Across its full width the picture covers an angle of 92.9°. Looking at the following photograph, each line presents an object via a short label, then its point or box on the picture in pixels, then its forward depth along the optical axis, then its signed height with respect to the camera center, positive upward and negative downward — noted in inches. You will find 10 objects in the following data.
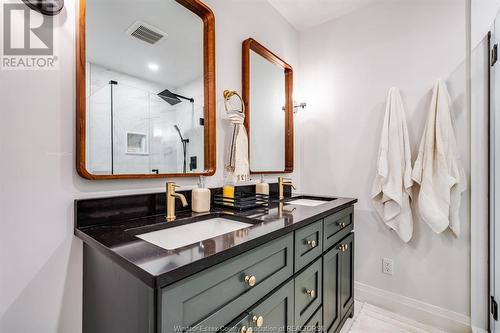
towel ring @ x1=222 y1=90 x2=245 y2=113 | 56.9 +16.8
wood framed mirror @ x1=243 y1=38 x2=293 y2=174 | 65.7 +17.2
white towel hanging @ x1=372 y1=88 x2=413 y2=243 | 62.5 -1.4
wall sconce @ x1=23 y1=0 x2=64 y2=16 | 30.4 +20.8
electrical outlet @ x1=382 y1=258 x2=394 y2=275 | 69.1 -29.7
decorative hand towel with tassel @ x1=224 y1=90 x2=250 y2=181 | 55.8 +4.3
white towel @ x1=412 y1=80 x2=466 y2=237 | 56.3 -1.7
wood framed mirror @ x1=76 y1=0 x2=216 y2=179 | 35.8 +13.4
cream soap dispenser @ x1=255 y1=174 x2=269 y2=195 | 65.6 -6.5
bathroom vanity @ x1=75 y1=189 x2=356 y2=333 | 22.2 -12.4
